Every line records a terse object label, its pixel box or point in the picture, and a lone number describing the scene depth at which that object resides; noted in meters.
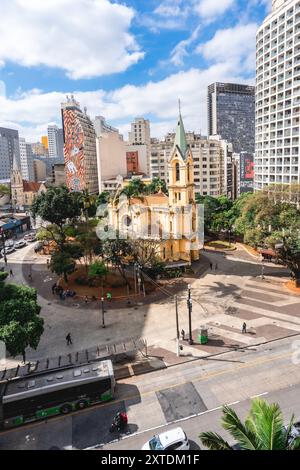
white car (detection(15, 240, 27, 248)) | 71.25
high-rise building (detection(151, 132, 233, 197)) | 94.81
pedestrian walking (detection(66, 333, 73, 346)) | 29.78
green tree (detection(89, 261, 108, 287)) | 40.88
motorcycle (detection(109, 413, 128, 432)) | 19.34
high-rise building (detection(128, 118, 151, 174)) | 170.38
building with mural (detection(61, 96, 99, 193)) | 109.81
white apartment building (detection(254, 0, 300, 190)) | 71.10
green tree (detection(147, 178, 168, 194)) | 87.99
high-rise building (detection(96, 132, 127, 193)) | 120.25
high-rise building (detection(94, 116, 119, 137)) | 173.38
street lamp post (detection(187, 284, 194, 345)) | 28.58
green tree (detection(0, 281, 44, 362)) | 22.14
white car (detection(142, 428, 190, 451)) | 16.75
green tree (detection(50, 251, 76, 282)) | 42.25
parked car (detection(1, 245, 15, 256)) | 66.62
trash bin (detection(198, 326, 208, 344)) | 28.88
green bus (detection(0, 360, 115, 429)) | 19.97
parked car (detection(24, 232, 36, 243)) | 76.95
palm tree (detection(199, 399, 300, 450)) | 11.01
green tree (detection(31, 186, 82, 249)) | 53.41
